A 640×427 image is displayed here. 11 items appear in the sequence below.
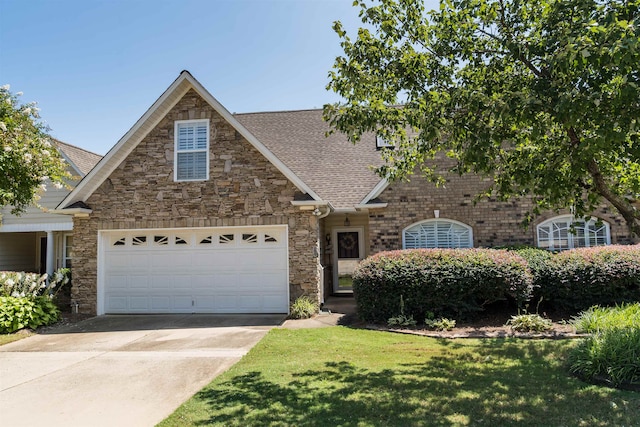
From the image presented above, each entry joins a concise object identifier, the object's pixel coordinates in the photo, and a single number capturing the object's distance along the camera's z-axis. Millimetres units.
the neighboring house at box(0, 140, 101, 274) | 15500
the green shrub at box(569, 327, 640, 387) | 5520
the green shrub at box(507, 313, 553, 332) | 8820
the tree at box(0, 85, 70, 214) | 9102
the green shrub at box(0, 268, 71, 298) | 11016
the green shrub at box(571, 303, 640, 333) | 7309
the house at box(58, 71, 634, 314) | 11922
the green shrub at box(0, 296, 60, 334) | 10250
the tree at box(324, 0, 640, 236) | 4883
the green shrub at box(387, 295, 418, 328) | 9641
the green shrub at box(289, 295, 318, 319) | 11008
